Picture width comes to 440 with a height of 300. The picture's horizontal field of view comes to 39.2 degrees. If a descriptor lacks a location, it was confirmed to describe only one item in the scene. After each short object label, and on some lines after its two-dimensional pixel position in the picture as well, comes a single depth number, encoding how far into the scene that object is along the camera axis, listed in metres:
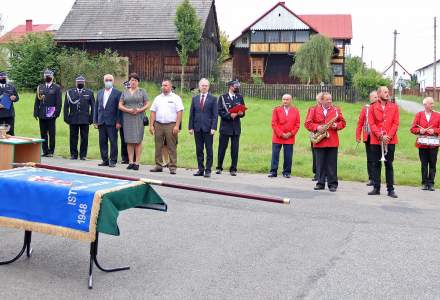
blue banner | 5.45
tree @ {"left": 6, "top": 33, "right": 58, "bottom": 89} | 43.50
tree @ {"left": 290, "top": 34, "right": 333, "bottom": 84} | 51.84
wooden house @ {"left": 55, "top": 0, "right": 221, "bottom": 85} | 46.19
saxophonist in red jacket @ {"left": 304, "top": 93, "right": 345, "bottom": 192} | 11.80
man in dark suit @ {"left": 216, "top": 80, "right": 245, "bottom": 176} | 13.56
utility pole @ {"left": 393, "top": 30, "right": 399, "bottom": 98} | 60.16
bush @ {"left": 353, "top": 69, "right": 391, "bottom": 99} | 45.19
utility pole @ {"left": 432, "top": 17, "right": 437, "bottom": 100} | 66.49
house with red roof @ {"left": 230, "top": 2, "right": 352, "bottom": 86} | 58.88
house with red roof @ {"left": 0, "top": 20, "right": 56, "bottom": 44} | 81.99
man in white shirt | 13.39
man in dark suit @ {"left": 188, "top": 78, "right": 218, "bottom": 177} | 13.29
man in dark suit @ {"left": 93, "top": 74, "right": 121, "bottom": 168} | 14.18
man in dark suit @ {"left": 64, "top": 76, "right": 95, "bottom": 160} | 15.20
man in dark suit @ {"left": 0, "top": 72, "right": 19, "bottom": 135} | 14.46
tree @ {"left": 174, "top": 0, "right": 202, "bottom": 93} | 43.81
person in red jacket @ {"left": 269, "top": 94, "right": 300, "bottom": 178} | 13.62
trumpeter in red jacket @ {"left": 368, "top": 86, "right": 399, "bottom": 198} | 11.26
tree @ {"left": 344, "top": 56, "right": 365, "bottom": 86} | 68.57
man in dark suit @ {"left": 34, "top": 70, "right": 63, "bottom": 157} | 15.33
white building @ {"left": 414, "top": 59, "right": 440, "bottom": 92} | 121.07
